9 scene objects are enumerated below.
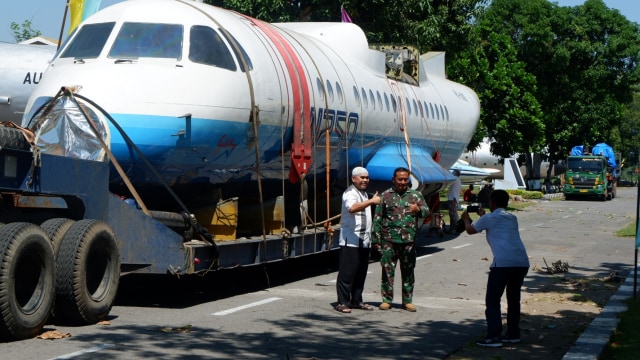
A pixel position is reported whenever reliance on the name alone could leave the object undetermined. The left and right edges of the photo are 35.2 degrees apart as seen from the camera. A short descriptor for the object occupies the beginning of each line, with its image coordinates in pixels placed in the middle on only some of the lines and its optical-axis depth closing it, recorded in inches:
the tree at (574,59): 2610.7
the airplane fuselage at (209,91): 478.6
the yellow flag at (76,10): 866.9
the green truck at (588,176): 2410.2
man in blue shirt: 404.5
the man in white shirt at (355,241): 503.5
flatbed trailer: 373.4
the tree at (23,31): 2743.6
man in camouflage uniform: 501.7
